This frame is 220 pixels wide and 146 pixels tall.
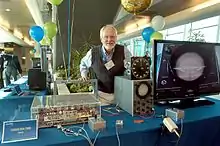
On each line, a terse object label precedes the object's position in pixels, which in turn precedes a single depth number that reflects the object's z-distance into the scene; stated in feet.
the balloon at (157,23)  12.66
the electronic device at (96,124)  3.18
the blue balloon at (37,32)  12.13
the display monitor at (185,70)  4.27
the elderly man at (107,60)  5.87
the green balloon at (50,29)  11.00
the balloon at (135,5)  7.20
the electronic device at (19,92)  6.02
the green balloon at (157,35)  10.95
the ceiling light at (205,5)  11.58
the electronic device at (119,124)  3.34
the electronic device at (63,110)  3.18
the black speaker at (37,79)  8.33
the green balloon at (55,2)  8.64
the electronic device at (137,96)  3.81
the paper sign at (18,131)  2.79
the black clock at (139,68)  3.88
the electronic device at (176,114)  3.74
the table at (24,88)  6.40
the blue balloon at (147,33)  12.26
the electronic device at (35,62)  13.88
